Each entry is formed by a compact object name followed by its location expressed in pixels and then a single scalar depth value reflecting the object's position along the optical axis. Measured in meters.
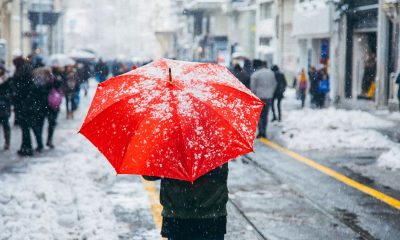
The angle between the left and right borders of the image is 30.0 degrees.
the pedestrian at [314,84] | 27.48
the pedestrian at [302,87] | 27.92
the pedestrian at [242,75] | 20.08
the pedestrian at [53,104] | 14.11
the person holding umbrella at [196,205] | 4.20
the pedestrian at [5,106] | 14.00
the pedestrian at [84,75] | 32.64
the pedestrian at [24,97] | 13.20
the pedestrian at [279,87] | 21.02
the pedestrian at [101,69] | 36.98
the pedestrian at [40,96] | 13.38
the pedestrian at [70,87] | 22.00
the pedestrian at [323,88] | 27.12
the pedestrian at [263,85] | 16.42
